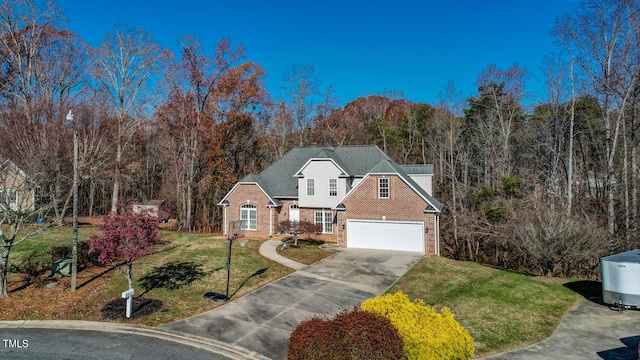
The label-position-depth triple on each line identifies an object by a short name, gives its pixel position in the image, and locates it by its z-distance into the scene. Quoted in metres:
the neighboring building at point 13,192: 12.99
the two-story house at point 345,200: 22.31
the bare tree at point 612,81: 22.12
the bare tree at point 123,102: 31.11
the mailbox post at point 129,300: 11.50
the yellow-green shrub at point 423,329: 7.36
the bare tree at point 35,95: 26.42
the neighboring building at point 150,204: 34.09
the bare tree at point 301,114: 47.62
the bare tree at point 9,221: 12.80
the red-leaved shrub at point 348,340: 7.06
